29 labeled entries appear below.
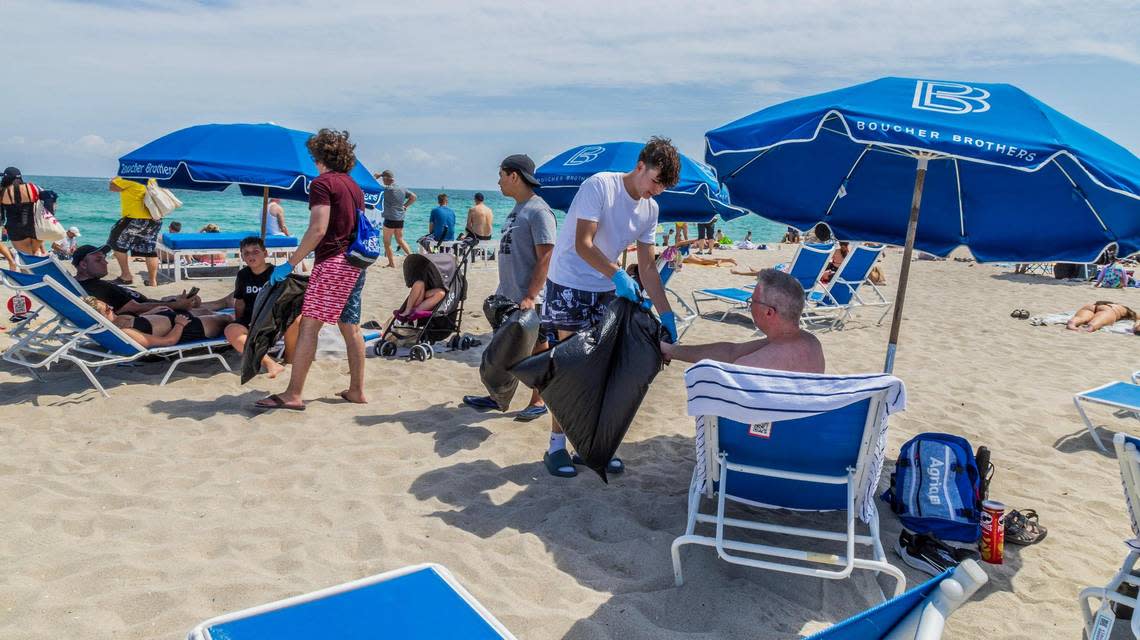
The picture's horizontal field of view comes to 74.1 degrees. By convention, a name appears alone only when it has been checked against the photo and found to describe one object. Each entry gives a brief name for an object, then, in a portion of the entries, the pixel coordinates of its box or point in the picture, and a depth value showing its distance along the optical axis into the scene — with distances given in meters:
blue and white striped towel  2.54
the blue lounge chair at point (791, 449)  2.56
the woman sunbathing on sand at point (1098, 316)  8.85
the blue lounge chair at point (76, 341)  4.55
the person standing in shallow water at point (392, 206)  12.14
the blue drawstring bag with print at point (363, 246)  4.50
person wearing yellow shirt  9.41
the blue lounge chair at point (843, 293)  8.52
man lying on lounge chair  5.53
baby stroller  6.22
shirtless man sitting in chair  2.89
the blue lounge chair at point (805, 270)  8.68
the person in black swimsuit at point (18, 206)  8.67
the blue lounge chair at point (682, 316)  7.30
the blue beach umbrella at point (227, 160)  5.82
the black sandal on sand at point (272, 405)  4.58
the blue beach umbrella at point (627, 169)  7.50
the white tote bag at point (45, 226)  8.88
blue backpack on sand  3.19
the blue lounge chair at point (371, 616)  1.39
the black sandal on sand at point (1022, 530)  3.31
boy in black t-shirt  5.39
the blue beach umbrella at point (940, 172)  2.94
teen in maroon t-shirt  4.35
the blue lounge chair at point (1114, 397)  4.33
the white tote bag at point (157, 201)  9.38
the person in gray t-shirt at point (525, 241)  4.38
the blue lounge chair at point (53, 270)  4.65
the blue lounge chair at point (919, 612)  1.03
